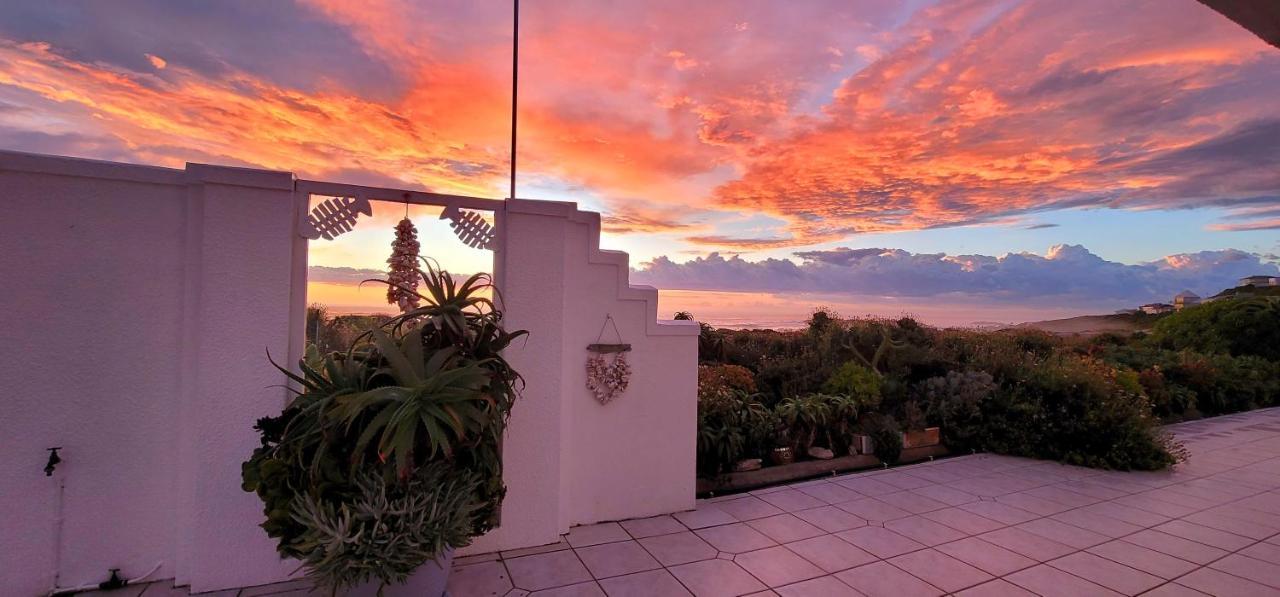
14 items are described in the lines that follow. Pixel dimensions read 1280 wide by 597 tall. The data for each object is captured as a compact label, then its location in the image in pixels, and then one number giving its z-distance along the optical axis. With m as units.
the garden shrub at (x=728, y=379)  5.06
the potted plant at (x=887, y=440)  5.06
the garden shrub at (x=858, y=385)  5.31
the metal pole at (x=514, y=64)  3.25
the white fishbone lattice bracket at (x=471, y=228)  2.93
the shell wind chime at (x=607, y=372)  3.36
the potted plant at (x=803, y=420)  4.85
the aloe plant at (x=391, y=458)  1.86
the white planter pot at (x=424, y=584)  2.12
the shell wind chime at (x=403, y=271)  2.66
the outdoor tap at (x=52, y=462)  2.35
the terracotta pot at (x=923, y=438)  5.30
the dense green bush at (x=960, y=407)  5.59
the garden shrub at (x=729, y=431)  4.18
